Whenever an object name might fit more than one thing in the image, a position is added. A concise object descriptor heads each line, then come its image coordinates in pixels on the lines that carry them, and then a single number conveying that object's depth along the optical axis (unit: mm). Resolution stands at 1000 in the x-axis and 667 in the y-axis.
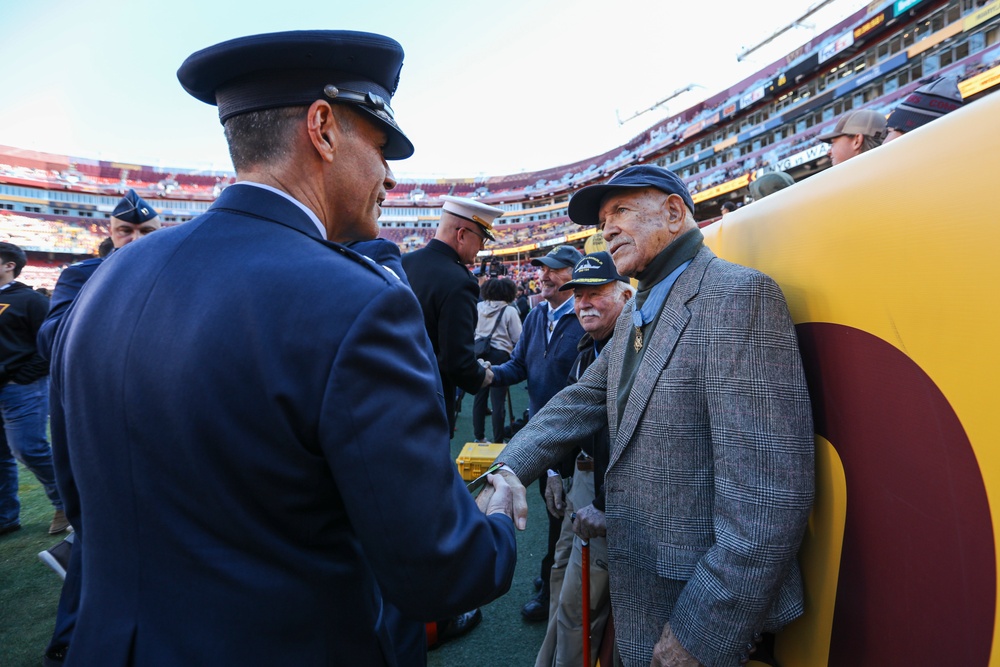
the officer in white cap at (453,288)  3166
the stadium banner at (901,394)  771
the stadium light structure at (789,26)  33616
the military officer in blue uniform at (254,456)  779
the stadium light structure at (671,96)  48100
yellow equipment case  3787
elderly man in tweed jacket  1164
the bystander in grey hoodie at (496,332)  5906
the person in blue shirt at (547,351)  3023
